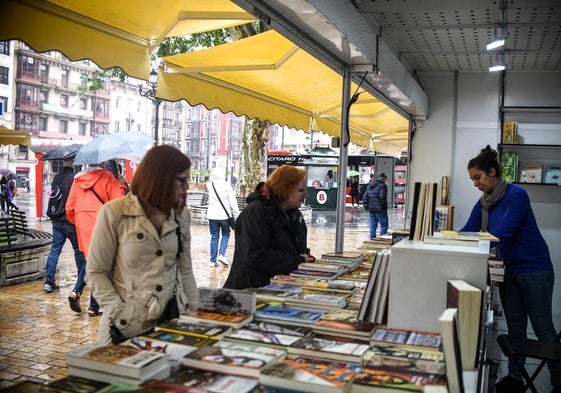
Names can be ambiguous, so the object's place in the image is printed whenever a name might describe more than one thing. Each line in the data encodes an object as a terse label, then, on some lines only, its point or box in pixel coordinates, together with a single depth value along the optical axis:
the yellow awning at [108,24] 3.16
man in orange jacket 5.86
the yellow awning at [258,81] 5.20
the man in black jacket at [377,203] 13.01
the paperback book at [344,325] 1.94
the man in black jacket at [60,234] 6.75
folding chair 3.29
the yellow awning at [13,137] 10.88
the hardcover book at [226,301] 2.12
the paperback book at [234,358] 1.53
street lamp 9.91
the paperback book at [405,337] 1.85
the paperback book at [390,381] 1.42
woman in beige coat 2.34
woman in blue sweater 3.93
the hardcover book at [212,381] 1.41
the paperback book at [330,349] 1.68
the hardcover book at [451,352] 1.43
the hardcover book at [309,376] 1.40
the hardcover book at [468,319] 1.80
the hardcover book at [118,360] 1.45
